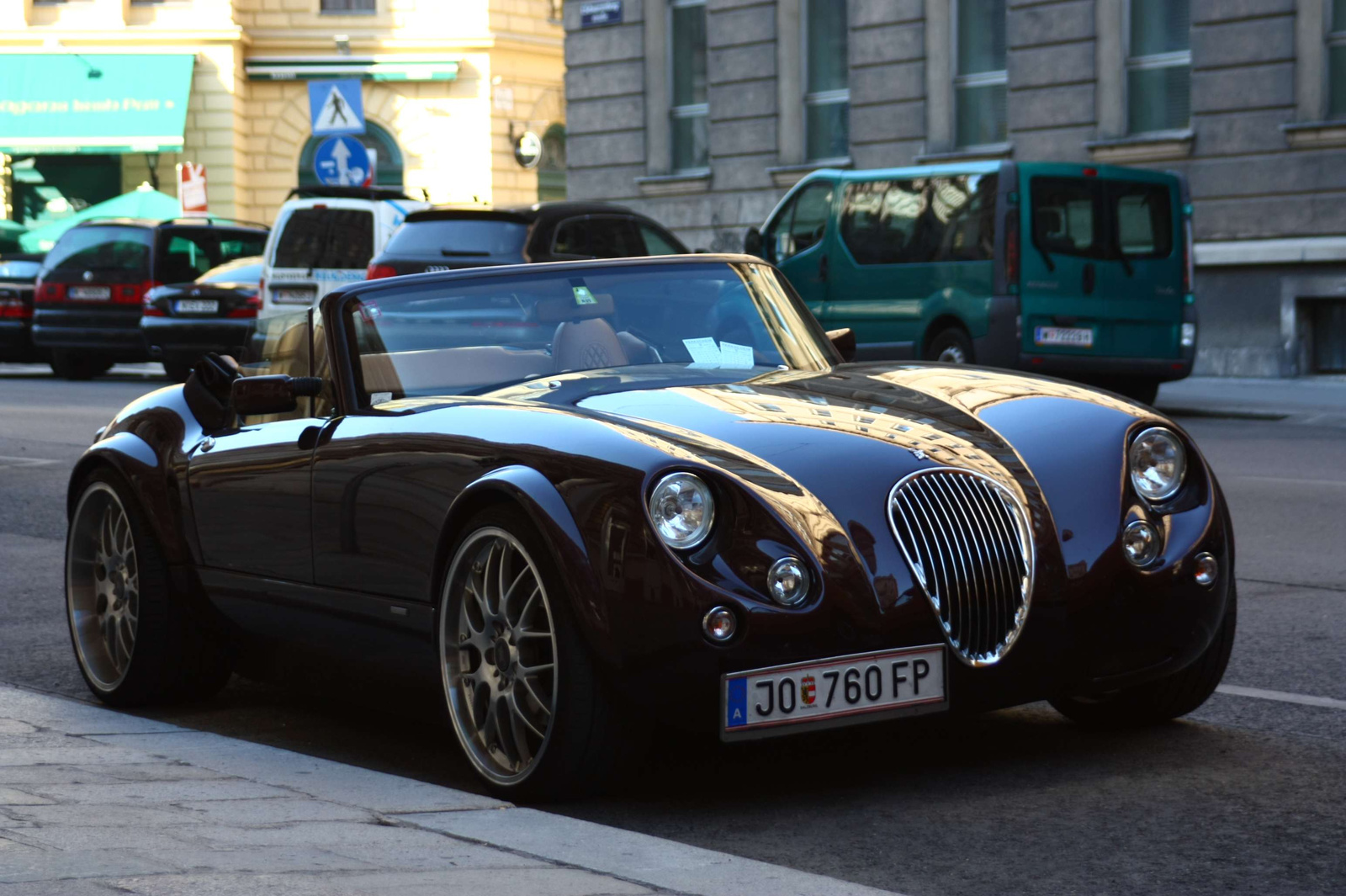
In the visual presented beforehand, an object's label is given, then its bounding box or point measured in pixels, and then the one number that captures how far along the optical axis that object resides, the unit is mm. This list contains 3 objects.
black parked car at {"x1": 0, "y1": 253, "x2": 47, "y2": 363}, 26547
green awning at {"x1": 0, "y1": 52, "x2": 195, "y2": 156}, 42250
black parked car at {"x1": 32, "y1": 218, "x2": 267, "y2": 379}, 24562
